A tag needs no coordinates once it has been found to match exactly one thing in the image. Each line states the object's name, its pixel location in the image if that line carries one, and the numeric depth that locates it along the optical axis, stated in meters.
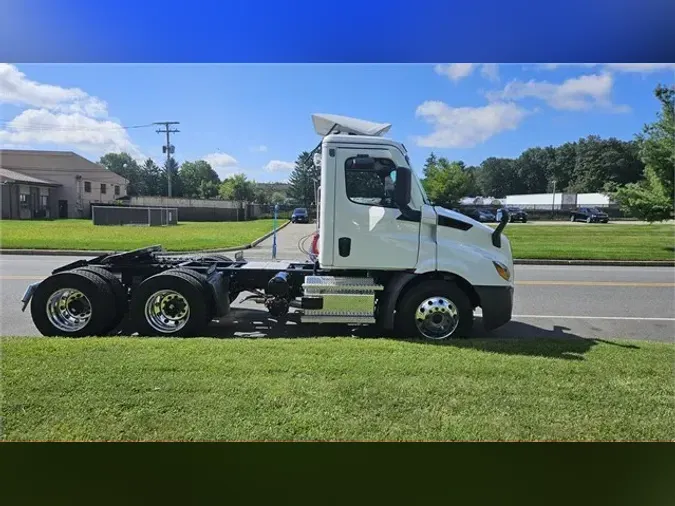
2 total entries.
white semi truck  5.46
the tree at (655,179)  11.47
